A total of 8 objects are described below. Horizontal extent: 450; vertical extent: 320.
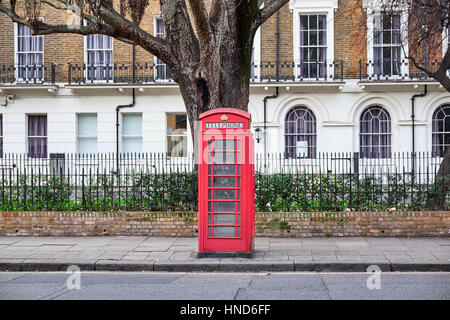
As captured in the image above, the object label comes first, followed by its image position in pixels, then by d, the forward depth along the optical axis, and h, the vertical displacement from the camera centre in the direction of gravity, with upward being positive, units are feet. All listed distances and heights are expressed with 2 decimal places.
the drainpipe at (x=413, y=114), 73.77 +6.93
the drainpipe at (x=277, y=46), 74.54 +16.54
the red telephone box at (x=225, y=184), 29.68 -1.02
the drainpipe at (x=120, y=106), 76.23 +8.38
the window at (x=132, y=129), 78.07 +5.34
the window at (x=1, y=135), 78.33 +4.49
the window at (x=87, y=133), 78.38 +4.81
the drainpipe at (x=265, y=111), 74.84 +7.53
